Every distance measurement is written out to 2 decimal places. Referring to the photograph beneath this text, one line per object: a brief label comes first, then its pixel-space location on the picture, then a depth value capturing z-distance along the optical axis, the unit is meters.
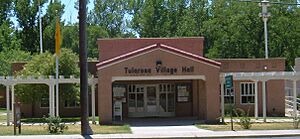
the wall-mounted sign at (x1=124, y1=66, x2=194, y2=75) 34.88
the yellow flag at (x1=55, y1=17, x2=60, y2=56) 30.47
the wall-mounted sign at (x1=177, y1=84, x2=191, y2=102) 41.25
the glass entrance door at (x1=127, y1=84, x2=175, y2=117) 41.38
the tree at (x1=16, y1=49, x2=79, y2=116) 38.88
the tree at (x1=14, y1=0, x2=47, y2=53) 82.88
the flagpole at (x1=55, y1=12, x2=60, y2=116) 30.46
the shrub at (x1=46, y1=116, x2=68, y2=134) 29.03
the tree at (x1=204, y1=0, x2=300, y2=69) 68.50
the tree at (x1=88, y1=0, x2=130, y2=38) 92.50
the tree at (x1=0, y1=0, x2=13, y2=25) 83.31
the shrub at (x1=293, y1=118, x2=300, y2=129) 30.16
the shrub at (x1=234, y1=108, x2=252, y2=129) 30.17
